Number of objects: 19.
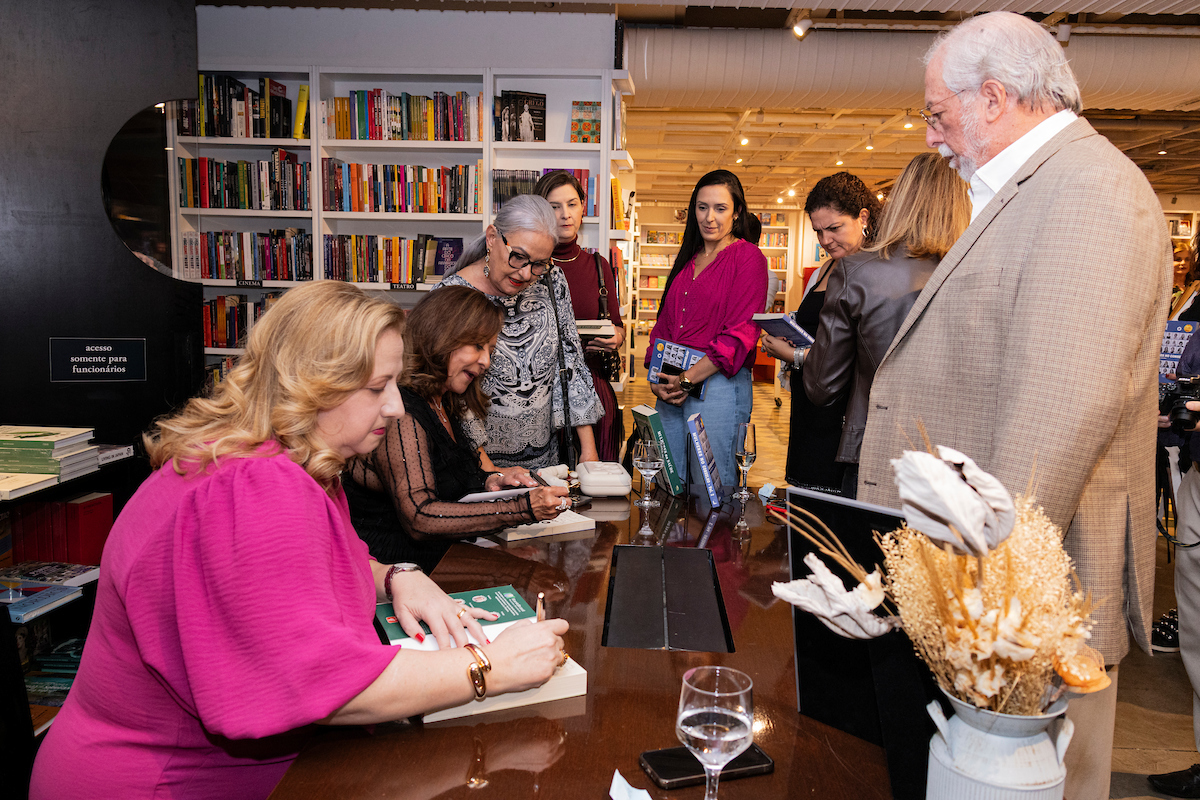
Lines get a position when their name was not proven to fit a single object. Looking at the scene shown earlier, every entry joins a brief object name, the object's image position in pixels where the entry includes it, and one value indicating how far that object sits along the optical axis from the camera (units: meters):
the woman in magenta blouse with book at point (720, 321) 3.21
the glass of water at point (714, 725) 0.85
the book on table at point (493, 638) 1.08
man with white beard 1.24
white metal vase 0.69
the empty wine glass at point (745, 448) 2.17
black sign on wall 2.47
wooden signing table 0.92
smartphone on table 0.92
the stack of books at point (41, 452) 2.10
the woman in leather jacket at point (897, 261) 2.07
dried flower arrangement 0.63
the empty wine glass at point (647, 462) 2.07
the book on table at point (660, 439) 2.19
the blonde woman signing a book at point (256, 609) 0.95
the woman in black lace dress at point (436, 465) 1.83
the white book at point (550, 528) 1.89
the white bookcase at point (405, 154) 4.48
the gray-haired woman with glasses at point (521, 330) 2.56
